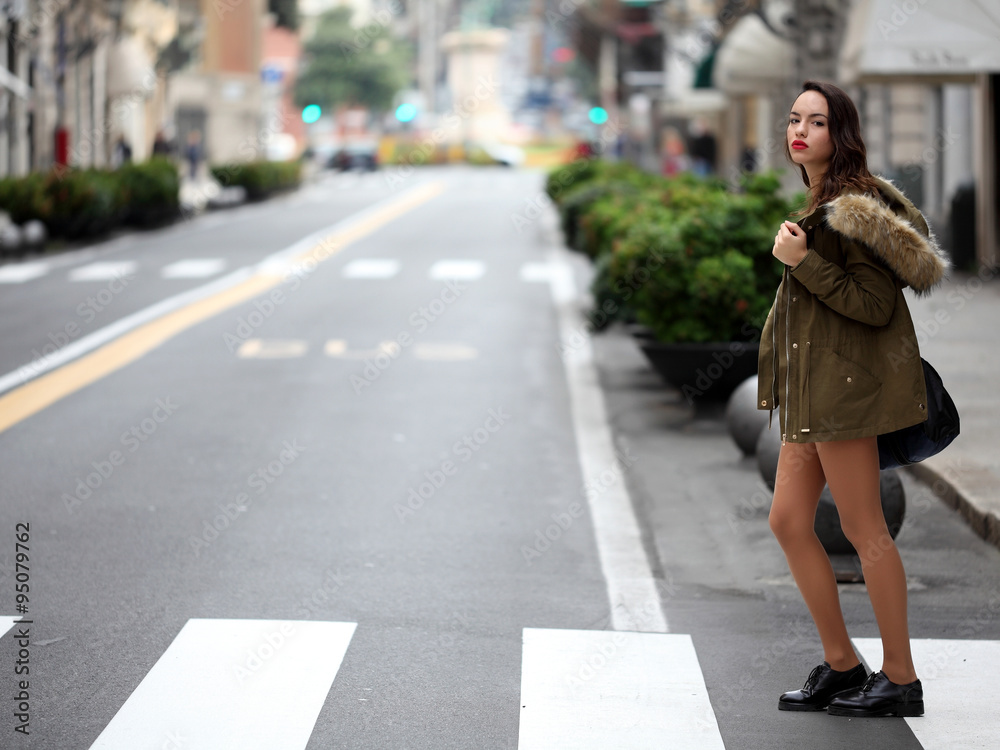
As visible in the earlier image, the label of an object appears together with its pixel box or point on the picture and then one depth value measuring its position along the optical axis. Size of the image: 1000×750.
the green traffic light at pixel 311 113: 51.75
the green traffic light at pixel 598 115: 69.06
